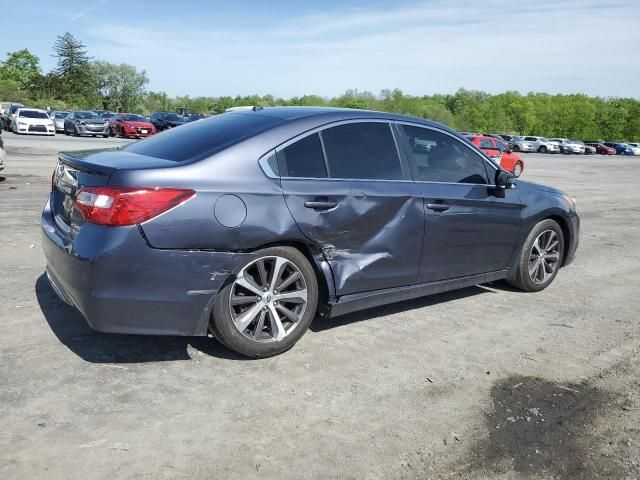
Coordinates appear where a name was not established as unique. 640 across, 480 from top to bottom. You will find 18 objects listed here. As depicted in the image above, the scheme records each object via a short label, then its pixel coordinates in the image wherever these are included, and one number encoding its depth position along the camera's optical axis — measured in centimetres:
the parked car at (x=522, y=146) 5694
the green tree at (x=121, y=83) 10362
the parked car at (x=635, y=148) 6881
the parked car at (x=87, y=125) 3566
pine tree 8869
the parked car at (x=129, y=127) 3547
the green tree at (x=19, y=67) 11044
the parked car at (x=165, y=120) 3956
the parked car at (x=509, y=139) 5646
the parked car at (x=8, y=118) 3478
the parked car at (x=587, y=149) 6506
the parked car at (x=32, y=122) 3297
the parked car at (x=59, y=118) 4034
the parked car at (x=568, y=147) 6099
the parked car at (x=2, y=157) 1134
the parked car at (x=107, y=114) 4226
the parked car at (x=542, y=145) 5831
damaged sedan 346
